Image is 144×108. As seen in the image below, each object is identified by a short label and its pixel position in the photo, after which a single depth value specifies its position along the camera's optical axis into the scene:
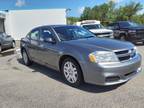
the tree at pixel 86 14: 34.13
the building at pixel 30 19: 14.21
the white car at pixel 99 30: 7.48
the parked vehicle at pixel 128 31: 6.61
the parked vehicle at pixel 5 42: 7.10
